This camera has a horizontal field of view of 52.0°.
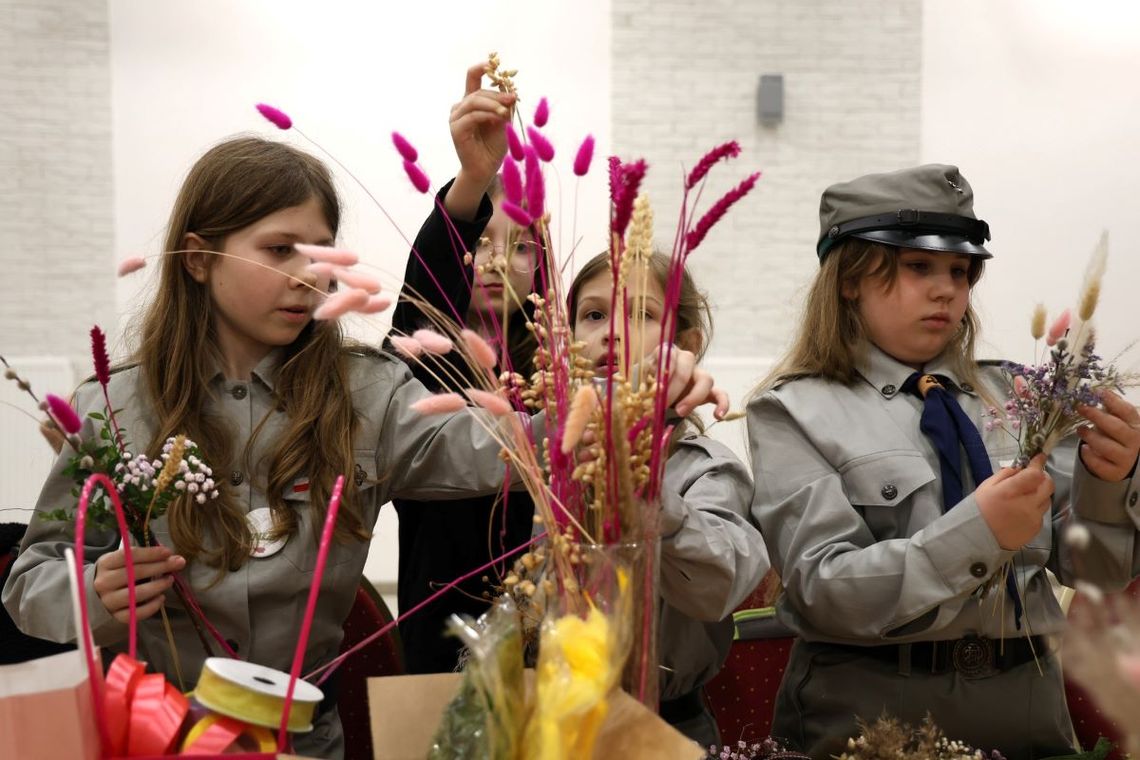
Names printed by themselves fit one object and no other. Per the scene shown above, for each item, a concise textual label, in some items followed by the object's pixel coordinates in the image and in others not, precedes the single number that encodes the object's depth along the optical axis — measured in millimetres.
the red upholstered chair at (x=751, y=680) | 2324
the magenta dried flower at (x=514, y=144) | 1126
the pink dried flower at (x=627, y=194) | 999
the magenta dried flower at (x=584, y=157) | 1131
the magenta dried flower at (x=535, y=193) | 1063
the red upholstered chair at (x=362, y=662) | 2201
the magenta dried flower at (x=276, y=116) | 1268
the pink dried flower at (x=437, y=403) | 1103
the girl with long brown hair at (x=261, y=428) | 1791
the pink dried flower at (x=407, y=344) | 1152
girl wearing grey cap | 1767
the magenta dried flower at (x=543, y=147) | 1120
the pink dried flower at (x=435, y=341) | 1089
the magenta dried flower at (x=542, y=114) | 1224
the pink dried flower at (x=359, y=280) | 1096
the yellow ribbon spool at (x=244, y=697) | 1107
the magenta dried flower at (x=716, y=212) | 1063
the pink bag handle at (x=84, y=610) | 1093
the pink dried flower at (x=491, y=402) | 1068
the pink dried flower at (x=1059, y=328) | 1448
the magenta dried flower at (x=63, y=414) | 1237
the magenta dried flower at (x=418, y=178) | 1226
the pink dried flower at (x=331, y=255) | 1107
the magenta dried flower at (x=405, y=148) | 1215
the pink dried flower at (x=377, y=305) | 1088
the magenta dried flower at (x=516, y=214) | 1043
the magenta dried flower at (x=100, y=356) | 1421
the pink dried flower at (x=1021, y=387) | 1535
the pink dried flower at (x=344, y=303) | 1073
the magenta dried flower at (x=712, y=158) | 1084
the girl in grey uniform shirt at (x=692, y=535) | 1503
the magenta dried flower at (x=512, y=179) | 1111
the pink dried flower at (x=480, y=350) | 1140
